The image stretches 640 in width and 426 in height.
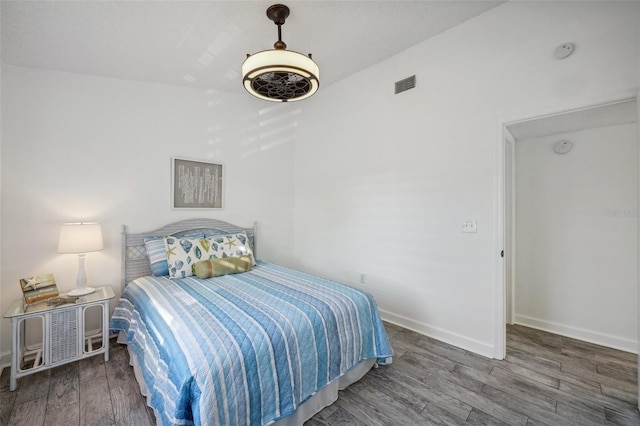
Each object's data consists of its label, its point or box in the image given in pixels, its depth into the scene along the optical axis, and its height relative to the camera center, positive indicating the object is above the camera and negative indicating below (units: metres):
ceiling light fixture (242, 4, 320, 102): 1.76 +0.95
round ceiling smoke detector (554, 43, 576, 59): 2.01 +1.22
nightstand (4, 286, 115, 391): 1.97 -0.95
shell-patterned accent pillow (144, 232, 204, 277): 2.77 -0.42
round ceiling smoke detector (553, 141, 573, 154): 2.80 +0.71
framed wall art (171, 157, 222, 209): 3.19 +0.35
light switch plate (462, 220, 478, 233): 2.48 -0.09
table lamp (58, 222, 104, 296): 2.30 -0.24
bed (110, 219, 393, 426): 1.30 -0.74
